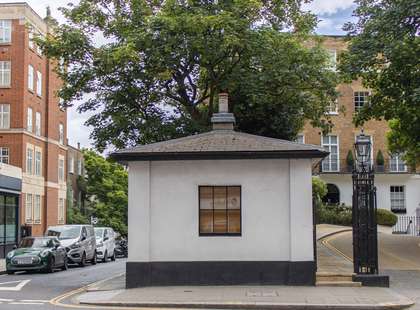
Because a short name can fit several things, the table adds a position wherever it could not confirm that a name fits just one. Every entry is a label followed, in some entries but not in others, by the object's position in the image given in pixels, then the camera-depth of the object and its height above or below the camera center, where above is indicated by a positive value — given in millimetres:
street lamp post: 15742 -379
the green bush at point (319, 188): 41250 +1210
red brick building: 45156 +6981
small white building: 15469 -160
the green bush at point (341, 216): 42812 -647
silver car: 27359 -1394
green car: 23234 -1717
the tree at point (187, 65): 20922 +4904
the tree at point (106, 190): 57500 +1675
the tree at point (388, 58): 21656 +5155
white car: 33375 -1885
